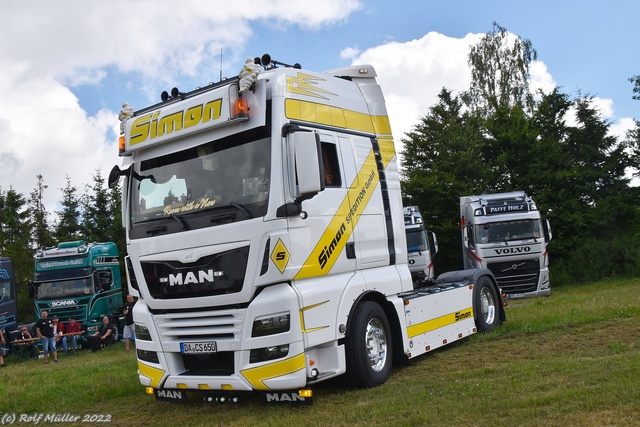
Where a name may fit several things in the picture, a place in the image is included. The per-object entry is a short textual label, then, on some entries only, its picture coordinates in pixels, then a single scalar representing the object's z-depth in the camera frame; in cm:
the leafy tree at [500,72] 4131
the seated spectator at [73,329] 2108
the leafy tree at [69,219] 4022
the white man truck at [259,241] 641
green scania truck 2275
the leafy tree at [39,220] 4226
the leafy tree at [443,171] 3294
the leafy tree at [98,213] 3988
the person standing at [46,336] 1820
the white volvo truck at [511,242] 2073
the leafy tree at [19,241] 3822
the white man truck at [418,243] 2389
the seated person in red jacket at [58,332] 2021
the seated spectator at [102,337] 2088
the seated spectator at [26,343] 2083
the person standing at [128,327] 1909
